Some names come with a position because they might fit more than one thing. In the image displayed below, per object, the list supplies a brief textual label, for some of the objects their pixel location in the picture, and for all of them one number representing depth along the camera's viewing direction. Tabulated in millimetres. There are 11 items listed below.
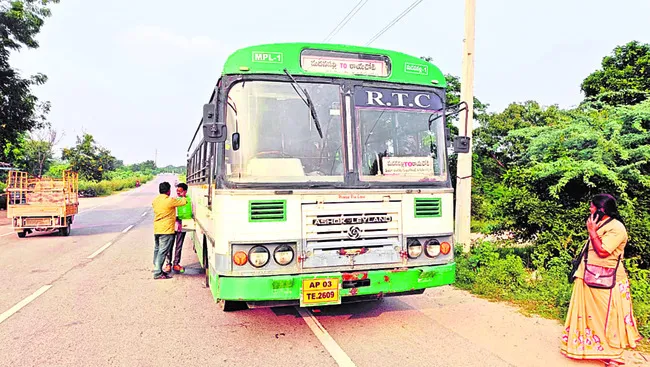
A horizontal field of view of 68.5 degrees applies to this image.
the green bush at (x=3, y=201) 27203
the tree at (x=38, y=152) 41906
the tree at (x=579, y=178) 7621
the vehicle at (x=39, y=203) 14352
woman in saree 4328
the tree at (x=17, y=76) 19219
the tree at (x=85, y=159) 53875
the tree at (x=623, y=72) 13352
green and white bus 4730
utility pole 8727
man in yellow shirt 8242
